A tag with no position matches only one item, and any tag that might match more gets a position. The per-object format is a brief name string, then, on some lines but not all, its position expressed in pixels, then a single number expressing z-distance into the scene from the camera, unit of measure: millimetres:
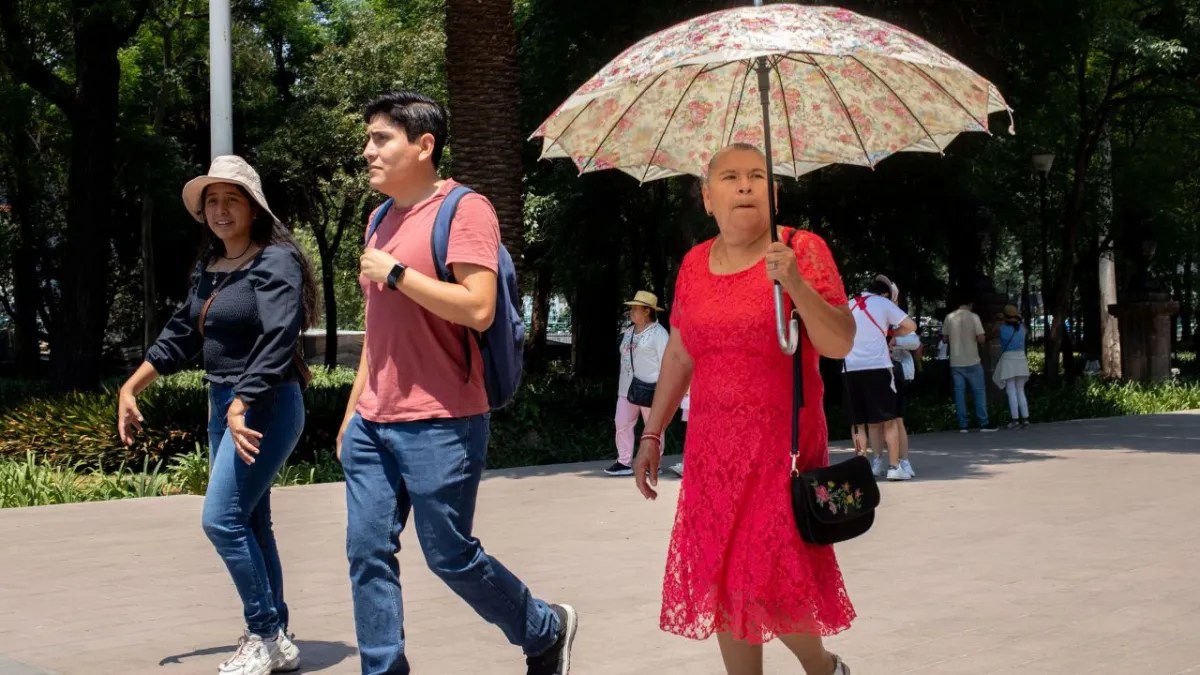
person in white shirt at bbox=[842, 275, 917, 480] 11770
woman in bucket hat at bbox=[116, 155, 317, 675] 5109
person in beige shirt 18016
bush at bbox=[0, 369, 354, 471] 14070
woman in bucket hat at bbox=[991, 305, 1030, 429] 19266
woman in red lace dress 3867
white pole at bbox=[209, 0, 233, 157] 11641
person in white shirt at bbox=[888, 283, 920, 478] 13844
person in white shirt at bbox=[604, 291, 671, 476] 12141
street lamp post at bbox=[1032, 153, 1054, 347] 24469
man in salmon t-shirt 4277
